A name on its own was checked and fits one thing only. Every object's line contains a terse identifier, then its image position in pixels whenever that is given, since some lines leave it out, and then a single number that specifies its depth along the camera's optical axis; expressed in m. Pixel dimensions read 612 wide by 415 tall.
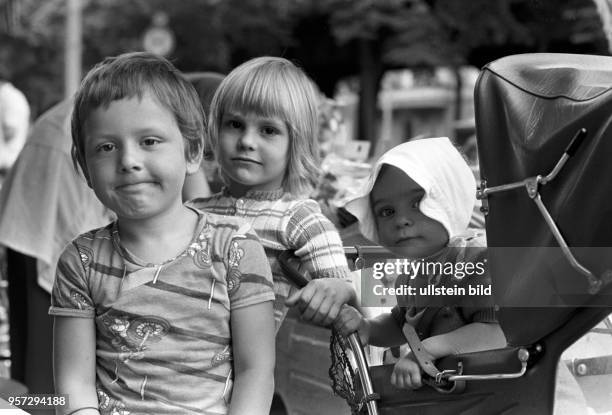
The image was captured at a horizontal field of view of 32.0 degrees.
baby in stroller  2.37
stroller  1.88
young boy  2.20
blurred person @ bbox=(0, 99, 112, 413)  4.38
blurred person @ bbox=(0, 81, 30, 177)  8.75
